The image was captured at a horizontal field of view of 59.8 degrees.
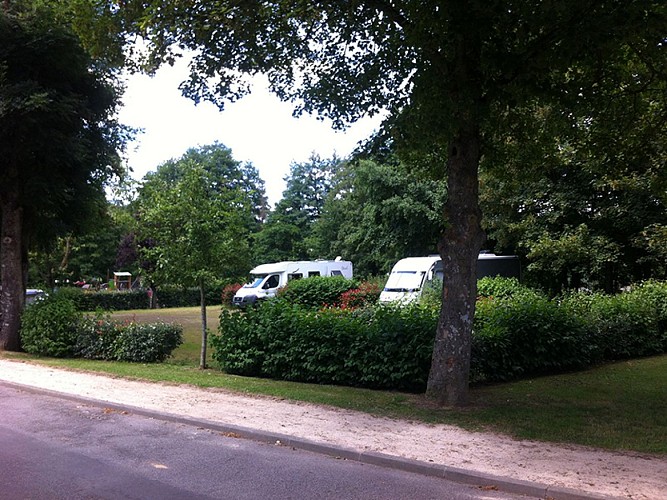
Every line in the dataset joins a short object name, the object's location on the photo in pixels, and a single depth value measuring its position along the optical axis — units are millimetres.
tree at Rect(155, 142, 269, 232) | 64938
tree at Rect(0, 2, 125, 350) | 15789
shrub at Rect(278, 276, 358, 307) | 25622
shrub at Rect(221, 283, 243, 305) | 36009
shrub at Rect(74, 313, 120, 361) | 15808
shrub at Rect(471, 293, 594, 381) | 11391
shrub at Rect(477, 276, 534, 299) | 19719
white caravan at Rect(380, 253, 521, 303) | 23109
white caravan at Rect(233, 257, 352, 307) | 36062
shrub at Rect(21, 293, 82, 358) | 16531
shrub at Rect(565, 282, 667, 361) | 14406
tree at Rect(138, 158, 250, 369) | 13344
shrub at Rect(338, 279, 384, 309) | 23431
